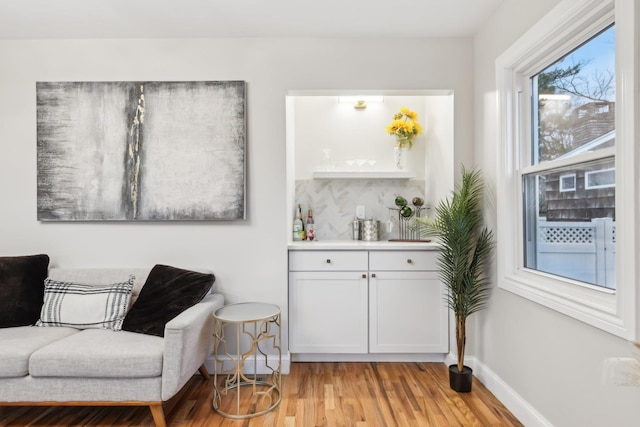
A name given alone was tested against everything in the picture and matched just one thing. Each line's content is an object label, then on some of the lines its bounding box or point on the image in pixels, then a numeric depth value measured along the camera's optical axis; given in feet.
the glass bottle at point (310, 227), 11.02
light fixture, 11.46
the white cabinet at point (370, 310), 9.41
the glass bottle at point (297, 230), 10.78
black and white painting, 9.04
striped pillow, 7.83
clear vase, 11.23
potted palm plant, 8.09
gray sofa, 6.52
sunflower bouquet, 10.92
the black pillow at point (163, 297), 7.58
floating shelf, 10.87
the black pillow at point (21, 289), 7.93
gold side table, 7.38
